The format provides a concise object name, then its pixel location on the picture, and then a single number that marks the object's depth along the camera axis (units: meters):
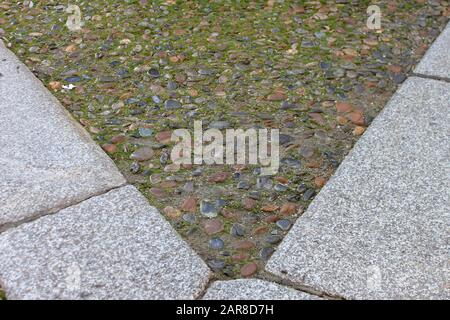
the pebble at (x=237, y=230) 1.97
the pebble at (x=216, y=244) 1.91
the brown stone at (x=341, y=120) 2.54
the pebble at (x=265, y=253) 1.88
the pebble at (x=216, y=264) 1.83
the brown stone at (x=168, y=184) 2.17
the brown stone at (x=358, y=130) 2.48
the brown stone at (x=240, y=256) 1.87
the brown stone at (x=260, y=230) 1.98
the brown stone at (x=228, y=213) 2.03
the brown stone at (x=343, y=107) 2.63
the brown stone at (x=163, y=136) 2.41
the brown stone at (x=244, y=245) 1.91
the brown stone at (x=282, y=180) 2.19
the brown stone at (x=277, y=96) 2.68
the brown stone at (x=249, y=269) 1.81
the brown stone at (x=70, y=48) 3.10
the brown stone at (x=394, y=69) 2.95
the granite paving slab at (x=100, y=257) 1.70
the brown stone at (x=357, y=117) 2.55
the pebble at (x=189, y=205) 2.06
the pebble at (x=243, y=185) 2.17
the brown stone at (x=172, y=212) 2.03
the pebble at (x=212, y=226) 1.97
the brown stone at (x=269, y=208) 2.06
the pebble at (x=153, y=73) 2.86
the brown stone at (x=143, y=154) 2.31
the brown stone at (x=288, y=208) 2.06
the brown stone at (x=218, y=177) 2.20
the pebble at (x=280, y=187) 2.16
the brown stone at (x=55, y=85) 2.79
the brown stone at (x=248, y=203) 2.07
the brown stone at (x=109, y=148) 2.35
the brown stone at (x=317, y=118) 2.54
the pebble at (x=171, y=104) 2.62
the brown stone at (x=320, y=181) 2.19
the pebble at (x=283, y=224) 1.99
